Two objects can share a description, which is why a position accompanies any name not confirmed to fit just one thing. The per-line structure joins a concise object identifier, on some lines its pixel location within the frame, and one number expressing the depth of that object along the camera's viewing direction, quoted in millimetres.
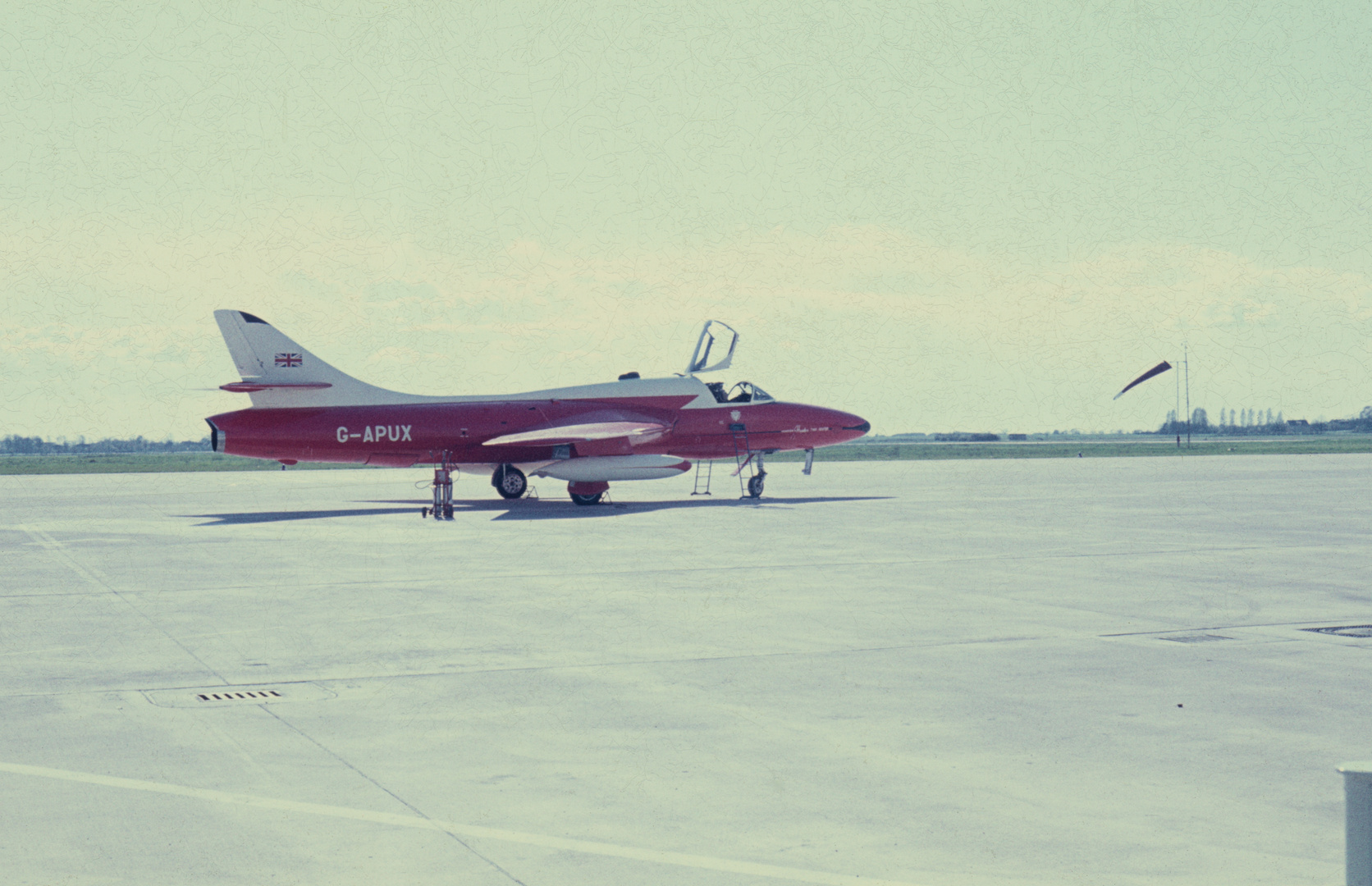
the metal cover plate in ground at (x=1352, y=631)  11133
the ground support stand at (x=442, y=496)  28114
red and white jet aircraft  30984
